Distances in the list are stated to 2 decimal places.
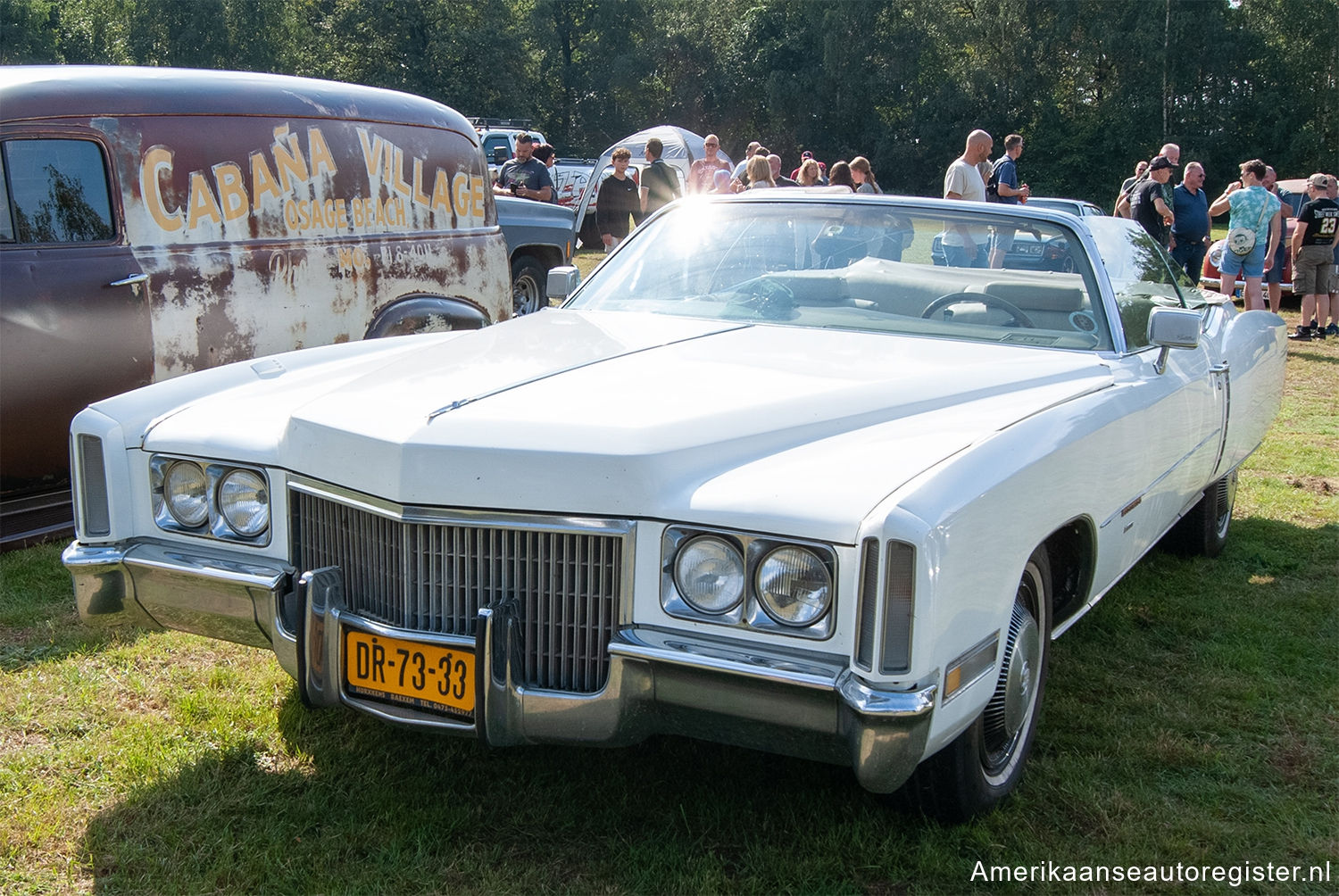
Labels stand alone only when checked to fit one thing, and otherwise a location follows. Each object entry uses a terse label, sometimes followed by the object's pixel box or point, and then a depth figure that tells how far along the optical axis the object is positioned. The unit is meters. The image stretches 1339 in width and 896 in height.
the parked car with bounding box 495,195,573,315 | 10.17
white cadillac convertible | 2.31
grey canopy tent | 24.81
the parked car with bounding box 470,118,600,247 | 23.27
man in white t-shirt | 10.40
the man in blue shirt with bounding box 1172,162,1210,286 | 11.80
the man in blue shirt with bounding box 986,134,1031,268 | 12.88
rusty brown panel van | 4.97
